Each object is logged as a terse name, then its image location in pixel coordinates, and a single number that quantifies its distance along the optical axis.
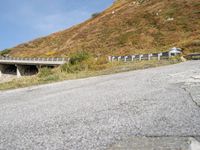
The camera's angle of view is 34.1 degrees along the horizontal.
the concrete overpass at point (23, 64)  49.50
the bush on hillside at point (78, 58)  27.58
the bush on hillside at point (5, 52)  82.44
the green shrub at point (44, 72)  23.12
